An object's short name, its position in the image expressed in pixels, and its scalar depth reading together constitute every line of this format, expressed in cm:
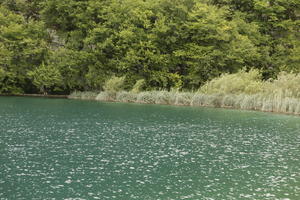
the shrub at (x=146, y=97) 4759
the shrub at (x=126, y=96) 4881
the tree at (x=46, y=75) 5478
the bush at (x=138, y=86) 4952
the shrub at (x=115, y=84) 5075
